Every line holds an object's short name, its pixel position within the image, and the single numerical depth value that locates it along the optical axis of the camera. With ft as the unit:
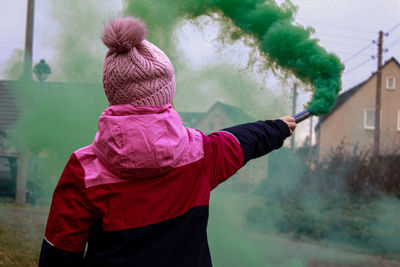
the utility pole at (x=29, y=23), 25.72
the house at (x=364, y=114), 38.96
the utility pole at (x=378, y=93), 43.72
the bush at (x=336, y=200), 24.54
